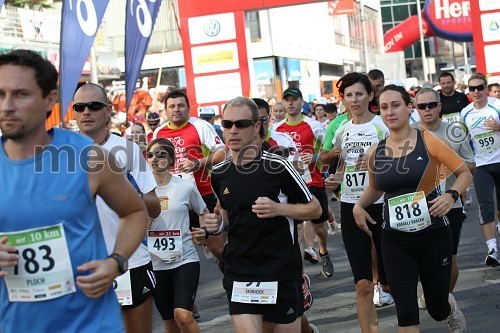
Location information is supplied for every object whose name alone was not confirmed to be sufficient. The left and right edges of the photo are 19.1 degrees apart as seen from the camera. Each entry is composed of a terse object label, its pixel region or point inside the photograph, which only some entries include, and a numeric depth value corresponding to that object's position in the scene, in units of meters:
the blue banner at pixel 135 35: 16.75
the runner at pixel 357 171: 11.03
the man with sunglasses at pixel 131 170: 8.77
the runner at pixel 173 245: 10.11
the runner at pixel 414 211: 9.19
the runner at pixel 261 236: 8.41
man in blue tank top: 5.50
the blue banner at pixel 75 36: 14.52
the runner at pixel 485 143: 15.90
